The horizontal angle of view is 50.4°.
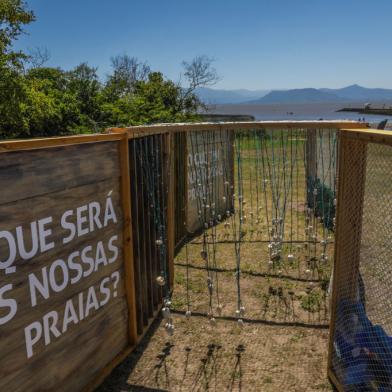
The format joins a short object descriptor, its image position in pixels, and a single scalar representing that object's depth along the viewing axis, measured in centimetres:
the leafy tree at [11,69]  1152
